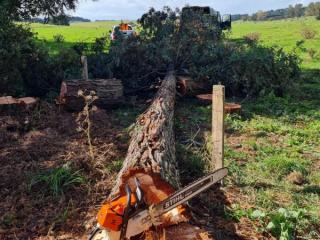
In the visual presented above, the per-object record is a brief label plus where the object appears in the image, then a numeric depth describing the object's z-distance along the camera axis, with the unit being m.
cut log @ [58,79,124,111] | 6.07
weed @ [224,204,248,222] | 2.91
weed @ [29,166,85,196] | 3.32
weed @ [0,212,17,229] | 2.88
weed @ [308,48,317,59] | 12.57
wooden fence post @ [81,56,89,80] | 6.84
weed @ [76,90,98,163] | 3.75
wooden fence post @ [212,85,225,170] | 3.35
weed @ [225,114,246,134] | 5.37
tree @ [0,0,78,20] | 8.60
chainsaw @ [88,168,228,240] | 1.90
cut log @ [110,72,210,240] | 2.24
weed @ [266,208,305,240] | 2.62
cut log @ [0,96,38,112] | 5.55
